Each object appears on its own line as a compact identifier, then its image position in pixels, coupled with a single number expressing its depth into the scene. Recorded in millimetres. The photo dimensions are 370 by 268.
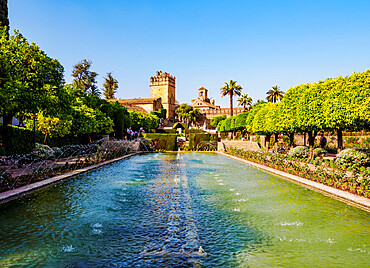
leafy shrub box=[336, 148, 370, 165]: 13281
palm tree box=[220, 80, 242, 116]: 61381
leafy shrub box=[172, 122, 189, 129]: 66625
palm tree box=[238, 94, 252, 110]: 65062
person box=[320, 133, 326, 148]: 31059
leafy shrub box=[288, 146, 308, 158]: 17156
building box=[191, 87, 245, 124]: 101138
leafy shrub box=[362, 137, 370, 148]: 33050
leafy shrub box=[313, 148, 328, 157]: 20769
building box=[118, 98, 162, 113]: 81812
